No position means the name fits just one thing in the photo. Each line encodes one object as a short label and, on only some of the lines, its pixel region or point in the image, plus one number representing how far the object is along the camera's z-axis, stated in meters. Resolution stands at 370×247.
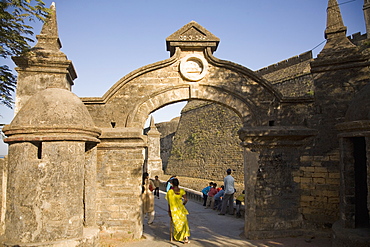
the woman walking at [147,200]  8.75
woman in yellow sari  6.92
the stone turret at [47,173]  4.80
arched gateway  7.08
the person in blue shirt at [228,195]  9.91
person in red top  12.04
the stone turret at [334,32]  7.44
